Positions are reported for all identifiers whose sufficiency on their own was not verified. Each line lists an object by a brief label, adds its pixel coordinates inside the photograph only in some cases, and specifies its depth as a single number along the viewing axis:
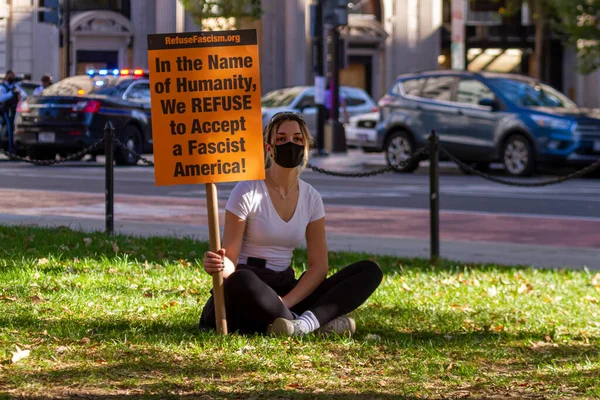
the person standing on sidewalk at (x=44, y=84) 39.57
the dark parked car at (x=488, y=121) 32.27
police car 35.03
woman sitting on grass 9.83
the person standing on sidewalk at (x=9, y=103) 38.14
